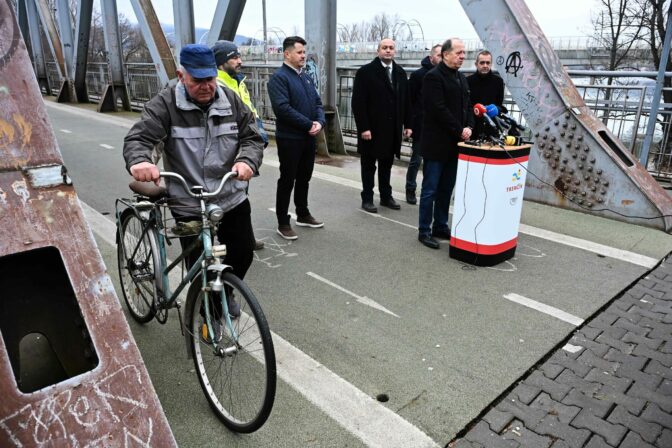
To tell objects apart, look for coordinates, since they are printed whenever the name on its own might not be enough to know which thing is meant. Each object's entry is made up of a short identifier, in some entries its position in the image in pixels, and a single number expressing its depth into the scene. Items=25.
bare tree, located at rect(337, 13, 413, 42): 57.35
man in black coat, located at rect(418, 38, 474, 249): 4.85
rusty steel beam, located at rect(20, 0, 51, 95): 22.38
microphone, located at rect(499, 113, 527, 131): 4.84
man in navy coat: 5.16
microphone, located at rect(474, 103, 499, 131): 4.72
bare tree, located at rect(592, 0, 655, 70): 18.19
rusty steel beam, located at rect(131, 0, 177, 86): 11.99
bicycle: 2.43
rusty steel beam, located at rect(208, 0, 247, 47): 10.48
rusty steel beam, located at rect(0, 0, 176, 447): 1.94
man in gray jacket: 2.74
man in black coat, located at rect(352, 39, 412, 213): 6.09
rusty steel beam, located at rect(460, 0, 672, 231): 5.98
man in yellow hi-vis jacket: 4.40
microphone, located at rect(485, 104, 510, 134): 4.73
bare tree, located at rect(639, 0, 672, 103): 16.17
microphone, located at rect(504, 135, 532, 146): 4.66
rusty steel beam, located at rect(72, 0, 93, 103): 16.78
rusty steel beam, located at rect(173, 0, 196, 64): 11.65
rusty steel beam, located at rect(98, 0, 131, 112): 16.02
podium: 4.52
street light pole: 43.28
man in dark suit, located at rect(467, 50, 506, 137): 5.98
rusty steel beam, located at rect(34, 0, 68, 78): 19.61
